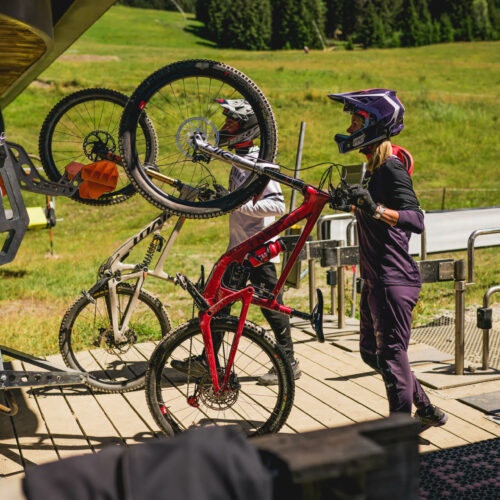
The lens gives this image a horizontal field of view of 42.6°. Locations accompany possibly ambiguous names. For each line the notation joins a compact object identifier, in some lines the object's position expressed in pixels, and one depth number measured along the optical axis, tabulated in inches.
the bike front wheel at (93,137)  165.8
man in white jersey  166.9
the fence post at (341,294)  246.5
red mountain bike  138.2
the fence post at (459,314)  200.5
